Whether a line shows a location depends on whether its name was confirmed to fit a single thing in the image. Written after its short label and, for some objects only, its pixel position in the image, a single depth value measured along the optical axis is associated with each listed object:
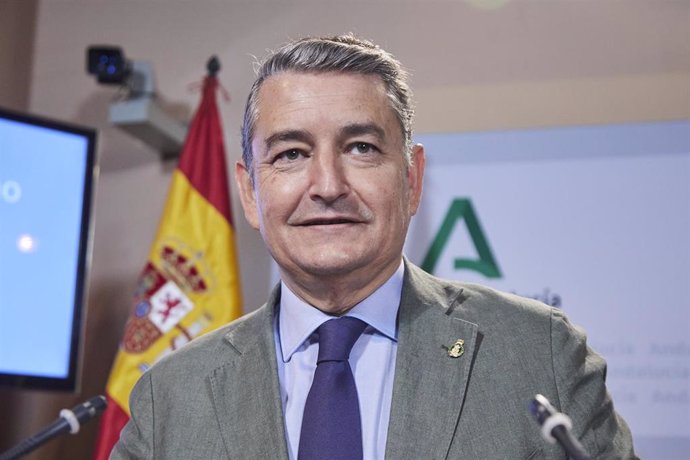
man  1.41
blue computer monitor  2.77
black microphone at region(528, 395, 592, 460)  1.02
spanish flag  2.94
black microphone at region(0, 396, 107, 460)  1.61
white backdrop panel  2.85
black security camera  3.26
